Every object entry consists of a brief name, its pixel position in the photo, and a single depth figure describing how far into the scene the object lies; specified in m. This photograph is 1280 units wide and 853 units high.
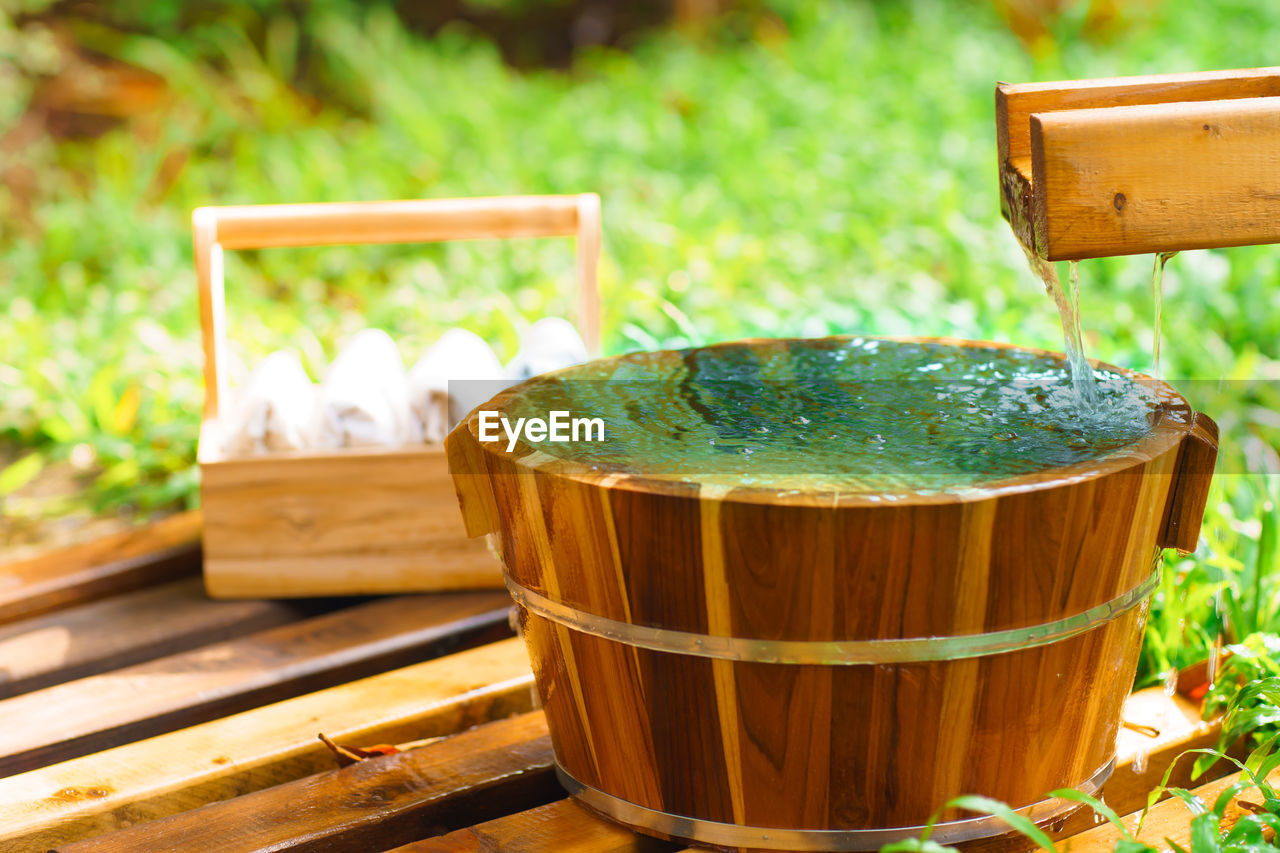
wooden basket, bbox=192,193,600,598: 1.94
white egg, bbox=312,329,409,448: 1.96
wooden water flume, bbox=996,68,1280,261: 1.65
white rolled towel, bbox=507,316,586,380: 1.96
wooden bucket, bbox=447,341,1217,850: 1.63
